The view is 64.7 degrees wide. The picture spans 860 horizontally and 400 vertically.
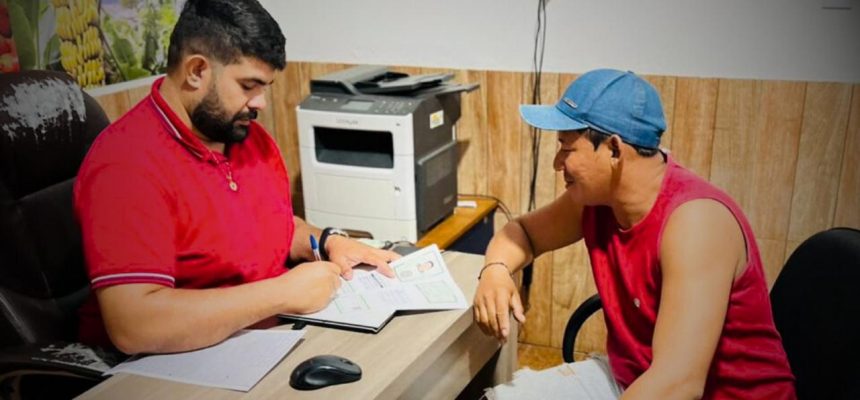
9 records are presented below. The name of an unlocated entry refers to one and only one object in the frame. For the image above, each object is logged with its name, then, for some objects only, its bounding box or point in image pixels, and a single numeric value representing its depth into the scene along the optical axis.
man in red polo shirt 1.21
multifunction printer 2.22
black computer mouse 1.12
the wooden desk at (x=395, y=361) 1.12
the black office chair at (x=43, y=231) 1.29
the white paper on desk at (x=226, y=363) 1.15
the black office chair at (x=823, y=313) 1.21
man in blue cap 1.20
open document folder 1.34
